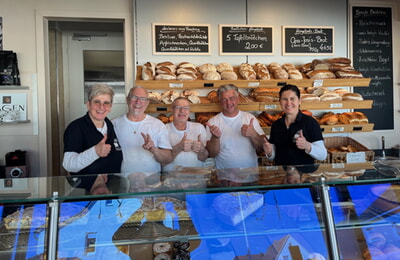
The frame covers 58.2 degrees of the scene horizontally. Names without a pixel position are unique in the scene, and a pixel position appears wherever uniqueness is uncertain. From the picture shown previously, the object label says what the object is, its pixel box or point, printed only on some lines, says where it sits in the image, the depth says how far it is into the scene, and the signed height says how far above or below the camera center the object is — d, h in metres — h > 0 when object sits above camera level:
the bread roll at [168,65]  3.28 +0.52
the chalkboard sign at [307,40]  3.69 +0.82
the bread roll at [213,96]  3.31 +0.23
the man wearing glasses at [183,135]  2.43 -0.12
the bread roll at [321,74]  3.41 +0.42
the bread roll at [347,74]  3.41 +0.42
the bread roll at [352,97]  3.38 +0.20
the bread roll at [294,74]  3.37 +0.43
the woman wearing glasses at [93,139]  2.00 -0.10
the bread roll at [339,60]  3.53 +0.58
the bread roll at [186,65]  3.34 +0.52
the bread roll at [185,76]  3.18 +0.40
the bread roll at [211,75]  3.23 +0.41
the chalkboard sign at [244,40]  3.57 +0.81
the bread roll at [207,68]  3.36 +0.50
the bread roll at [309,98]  3.33 +0.19
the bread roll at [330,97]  3.36 +0.20
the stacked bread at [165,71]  3.15 +0.45
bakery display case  1.40 -0.41
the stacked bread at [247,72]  3.31 +0.45
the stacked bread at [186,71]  3.19 +0.45
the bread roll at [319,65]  3.46 +0.52
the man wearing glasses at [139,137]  2.32 -0.10
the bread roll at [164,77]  3.14 +0.39
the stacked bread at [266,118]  3.37 +0.01
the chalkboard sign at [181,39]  3.46 +0.80
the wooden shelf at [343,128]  3.35 -0.09
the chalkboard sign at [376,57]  3.89 +0.67
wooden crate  3.18 -0.27
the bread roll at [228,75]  3.24 +0.41
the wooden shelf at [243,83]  3.12 +0.33
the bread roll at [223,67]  3.39 +0.51
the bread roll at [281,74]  3.37 +0.43
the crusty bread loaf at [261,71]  3.32 +0.46
